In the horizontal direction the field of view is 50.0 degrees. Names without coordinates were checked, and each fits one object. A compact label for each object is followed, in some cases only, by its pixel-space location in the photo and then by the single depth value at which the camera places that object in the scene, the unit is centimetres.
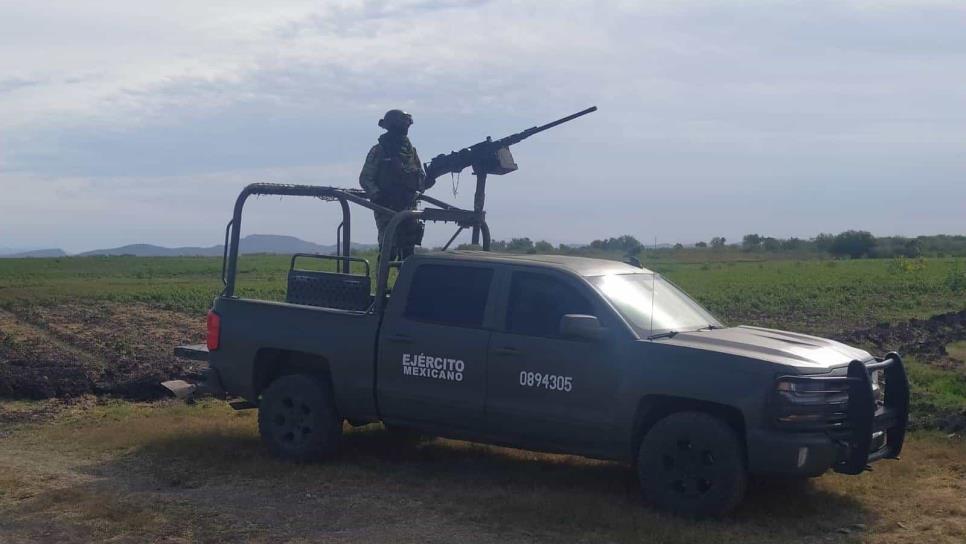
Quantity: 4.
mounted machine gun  1136
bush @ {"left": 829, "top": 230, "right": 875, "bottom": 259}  5981
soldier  1016
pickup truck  673
